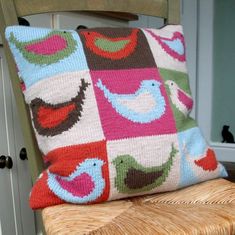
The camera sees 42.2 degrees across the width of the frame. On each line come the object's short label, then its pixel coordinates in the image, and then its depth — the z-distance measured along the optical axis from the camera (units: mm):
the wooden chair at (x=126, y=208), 372
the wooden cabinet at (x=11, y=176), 640
